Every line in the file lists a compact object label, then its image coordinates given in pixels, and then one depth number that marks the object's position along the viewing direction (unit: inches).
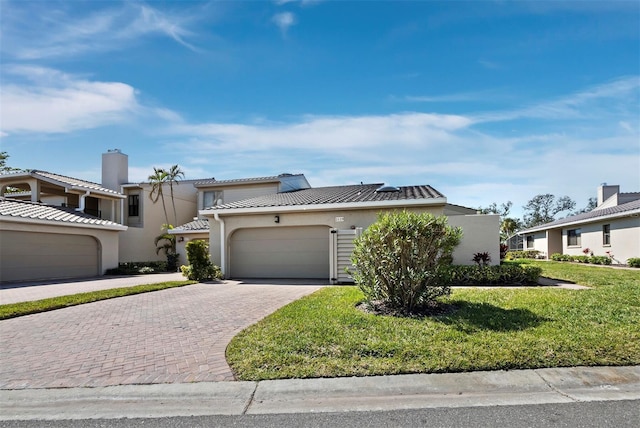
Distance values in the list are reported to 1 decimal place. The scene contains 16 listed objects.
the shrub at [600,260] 832.3
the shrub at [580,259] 911.2
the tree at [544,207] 2478.2
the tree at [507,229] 1662.3
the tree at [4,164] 1236.1
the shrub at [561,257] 1037.9
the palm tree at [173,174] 1013.8
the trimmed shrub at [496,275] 459.5
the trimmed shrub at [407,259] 265.9
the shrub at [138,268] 764.0
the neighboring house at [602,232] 771.9
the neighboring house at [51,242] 593.9
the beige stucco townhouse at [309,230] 511.8
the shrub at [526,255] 1327.9
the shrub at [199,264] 576.4
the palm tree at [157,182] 997.8
